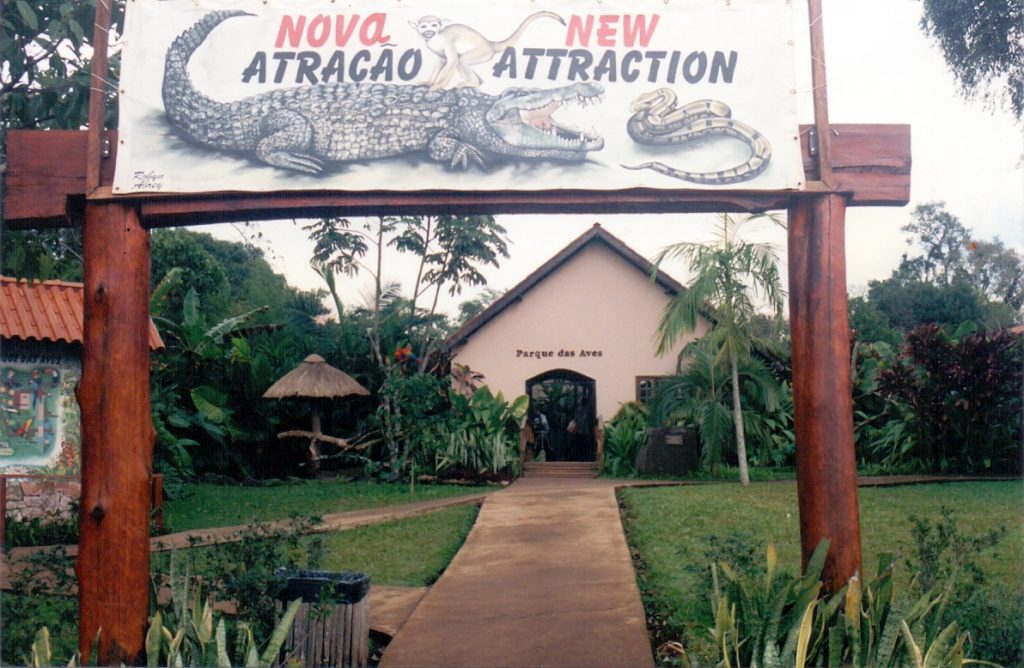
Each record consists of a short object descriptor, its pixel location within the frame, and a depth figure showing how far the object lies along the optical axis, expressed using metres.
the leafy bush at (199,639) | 4.54
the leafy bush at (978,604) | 5.07
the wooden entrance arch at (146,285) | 4.82
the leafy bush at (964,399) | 15.11
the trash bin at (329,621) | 5.44
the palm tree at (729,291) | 14.41
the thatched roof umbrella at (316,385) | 18.62
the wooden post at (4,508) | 9.92
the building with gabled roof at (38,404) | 10.91
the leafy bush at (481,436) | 17.66
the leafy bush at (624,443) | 18.17
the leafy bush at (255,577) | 5.29
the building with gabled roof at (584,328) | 20.30
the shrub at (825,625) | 4.35
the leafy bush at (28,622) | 4.98
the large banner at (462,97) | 4.98
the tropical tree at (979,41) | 15.80
